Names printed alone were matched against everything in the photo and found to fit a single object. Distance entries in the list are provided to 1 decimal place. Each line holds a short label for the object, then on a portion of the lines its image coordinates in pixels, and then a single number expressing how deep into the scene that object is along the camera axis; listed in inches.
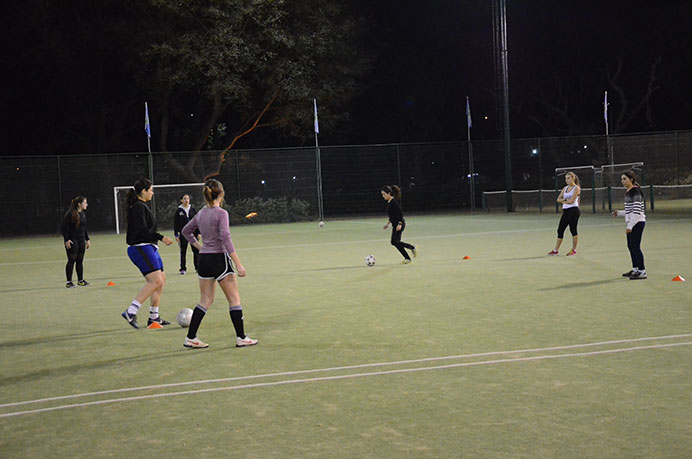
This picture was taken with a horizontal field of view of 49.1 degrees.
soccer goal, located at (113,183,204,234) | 1222.3
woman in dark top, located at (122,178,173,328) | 346.3
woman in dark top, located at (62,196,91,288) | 502.0
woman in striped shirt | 459.8
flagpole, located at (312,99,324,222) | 1267.2
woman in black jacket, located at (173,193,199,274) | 585.9
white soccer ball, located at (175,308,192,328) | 350.6
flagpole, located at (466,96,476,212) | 1411.2
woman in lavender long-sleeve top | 295.0
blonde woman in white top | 607.2
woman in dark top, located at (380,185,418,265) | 593.9
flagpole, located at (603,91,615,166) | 1392.2
